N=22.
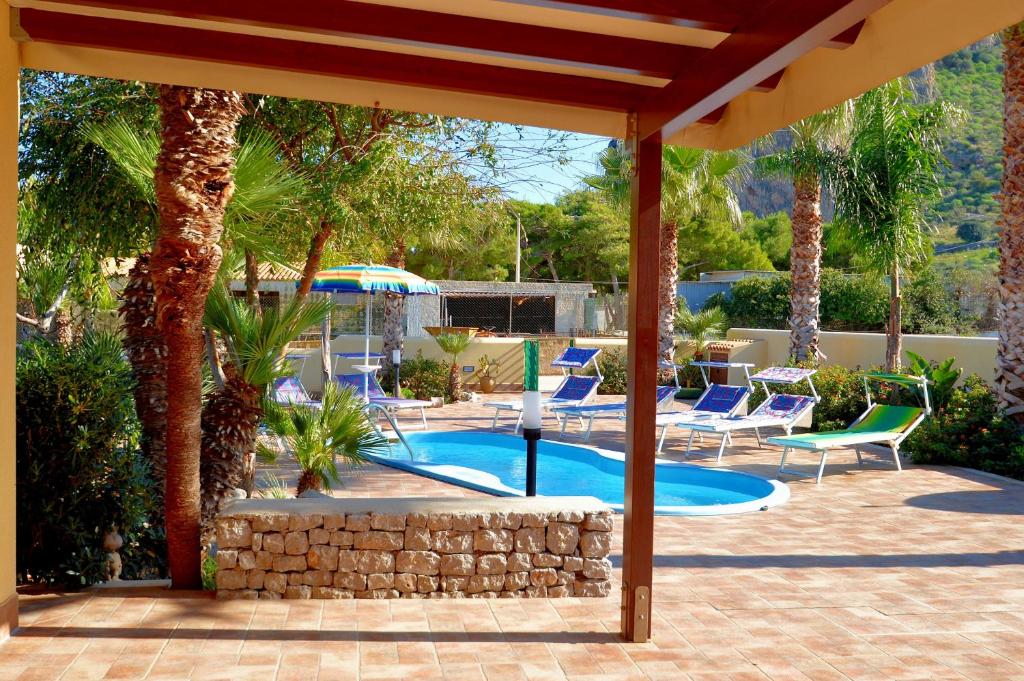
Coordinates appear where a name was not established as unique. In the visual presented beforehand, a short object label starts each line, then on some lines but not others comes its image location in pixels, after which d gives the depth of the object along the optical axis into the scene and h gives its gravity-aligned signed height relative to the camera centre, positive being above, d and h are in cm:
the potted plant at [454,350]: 1861 -42
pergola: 346 +126
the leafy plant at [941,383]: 1243 -68
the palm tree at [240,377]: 645 -36
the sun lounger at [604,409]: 1373 -121
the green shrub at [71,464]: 541 -85
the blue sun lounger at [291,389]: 1093 -78
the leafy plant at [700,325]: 2177 +18
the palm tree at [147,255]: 618 +62
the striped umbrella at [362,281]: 1378 +76
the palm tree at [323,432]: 679 -79
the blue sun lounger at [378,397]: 1290 -100
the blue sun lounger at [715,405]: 1226 -102
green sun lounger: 1037 -121
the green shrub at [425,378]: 1861 -101
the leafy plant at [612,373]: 1986 -94
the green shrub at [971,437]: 1072 -128
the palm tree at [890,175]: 1479 +264
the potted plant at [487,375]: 1992 -101
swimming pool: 977 -177
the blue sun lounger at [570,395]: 1433 -107
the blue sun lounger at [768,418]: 1158 -115
